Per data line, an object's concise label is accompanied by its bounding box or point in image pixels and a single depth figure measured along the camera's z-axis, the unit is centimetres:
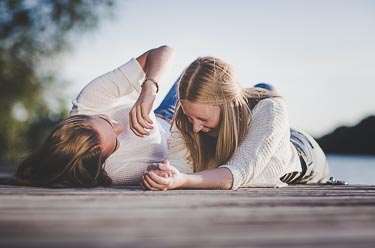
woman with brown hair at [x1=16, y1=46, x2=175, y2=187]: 261
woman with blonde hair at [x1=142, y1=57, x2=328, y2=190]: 234
